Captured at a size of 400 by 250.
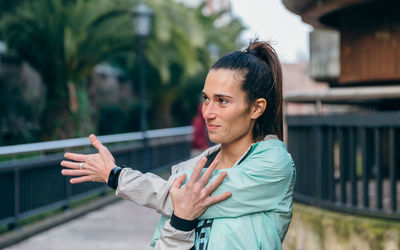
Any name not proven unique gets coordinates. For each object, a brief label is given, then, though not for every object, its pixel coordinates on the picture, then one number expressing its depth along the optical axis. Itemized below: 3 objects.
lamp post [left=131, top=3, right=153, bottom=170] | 12.49
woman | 1.73
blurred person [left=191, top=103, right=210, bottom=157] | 13.78
